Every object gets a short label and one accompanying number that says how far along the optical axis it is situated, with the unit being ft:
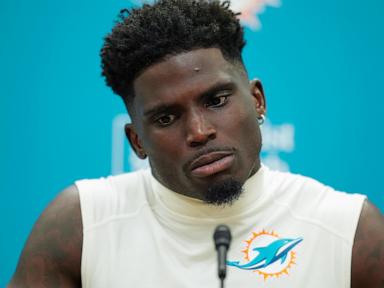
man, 7.96
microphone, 7.31
